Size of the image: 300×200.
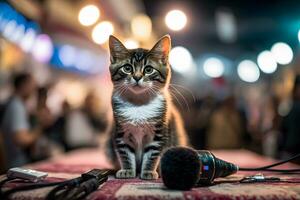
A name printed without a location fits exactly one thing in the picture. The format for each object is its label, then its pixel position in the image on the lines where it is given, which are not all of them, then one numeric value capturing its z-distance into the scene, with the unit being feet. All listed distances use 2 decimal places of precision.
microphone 2.73
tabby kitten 3.85
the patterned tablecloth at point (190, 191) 2.63
